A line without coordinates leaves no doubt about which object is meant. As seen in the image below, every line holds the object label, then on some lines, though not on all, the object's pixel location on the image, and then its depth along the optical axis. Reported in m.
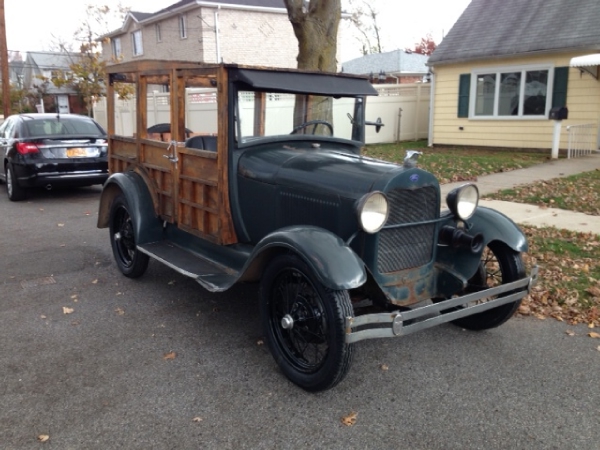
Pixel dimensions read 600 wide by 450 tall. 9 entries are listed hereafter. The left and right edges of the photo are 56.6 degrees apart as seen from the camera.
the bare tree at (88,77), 22.78
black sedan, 9.74
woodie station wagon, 3.41
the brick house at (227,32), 27.02
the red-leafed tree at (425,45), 47.40
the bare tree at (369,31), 45.47
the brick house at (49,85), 39.34
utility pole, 18.05
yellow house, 13.53
